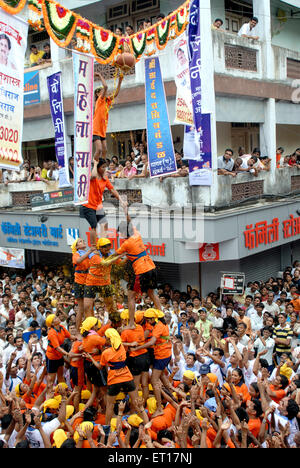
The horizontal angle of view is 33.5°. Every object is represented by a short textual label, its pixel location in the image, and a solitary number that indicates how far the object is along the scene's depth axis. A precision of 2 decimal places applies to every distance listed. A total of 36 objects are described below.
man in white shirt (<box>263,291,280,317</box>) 10.47
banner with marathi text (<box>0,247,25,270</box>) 14.38
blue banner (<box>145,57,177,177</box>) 11.65
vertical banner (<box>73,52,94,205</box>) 7.80
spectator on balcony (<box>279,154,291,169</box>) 15.59
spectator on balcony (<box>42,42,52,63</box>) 16.56
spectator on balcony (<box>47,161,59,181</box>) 15.41
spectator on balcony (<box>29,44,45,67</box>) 16.59
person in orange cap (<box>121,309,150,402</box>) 7.16
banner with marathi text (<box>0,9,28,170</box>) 7.25
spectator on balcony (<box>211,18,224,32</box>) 13.52
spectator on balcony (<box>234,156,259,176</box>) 13.48
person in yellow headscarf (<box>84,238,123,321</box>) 8.03
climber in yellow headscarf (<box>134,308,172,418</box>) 7.16
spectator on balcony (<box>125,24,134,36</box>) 13.68
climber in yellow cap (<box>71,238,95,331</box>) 8.30
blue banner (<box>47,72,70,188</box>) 13.41
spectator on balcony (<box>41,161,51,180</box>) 15.77
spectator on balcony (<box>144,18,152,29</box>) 14.15
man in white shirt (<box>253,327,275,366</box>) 8.58
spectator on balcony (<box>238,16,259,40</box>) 13.90
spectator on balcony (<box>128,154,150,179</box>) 13.29
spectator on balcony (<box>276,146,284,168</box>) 15.37
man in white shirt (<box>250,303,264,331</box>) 9.86
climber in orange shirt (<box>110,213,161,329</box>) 7.63
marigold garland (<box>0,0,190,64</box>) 8.13
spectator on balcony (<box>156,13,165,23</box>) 14.17
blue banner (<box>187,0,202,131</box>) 11.55
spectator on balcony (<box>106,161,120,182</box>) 14.11
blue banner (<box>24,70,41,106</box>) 15.97
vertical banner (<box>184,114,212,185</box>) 12.05
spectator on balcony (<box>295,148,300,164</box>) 16.33
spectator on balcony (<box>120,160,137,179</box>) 13.73
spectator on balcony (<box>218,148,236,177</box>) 12.88
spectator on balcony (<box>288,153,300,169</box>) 15.88
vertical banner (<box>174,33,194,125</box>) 11.67
